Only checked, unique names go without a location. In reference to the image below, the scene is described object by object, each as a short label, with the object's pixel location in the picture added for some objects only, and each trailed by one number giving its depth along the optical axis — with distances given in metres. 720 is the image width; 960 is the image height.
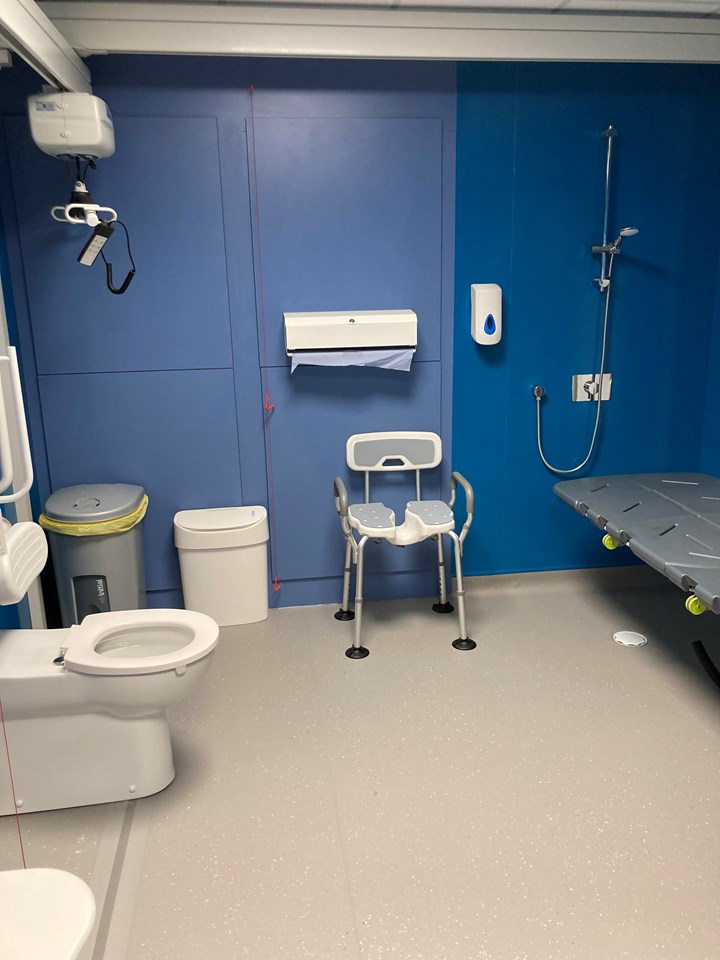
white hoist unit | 2.55
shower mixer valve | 3.49
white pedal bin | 3.18
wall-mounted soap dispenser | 3.25
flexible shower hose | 3.40
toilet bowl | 2.11
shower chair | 3.04
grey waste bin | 2.91
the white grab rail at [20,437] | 1.78
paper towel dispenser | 3.09
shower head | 3.26
